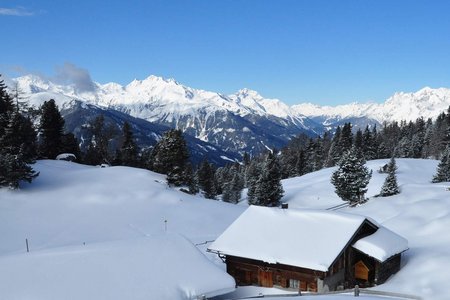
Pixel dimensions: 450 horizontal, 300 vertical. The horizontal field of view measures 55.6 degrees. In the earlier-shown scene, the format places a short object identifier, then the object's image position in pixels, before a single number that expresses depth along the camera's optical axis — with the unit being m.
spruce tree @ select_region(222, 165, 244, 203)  90.88
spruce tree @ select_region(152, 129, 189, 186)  52.94
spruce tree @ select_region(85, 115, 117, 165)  73.62
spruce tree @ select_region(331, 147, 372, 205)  54.16
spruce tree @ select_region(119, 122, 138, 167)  70.25
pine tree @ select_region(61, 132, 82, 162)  70.31
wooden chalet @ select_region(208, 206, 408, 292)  24.97
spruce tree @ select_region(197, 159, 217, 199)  84.88
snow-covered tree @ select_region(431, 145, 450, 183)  67.31
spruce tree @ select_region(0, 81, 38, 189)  41.69
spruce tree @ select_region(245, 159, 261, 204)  64.75
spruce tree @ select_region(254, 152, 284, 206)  61.62
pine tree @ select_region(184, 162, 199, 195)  54.96
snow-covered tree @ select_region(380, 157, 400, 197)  55.84
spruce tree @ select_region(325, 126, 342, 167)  107.06
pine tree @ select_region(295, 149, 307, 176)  111.88
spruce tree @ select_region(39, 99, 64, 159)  66.19
